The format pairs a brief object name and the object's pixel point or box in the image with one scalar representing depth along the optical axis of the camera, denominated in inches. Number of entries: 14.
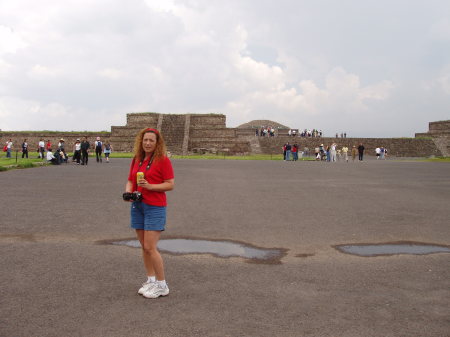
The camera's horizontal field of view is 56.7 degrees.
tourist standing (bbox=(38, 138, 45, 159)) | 1173.4
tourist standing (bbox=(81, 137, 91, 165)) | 911.0
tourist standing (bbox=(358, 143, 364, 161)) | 1406.3
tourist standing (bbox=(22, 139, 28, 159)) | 1176.7
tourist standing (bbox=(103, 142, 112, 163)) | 1035.1
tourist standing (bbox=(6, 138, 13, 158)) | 1198.8
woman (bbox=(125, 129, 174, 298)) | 168.9
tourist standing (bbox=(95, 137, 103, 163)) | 1018.7
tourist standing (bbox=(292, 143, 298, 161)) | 1280.5
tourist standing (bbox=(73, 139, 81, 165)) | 945.7
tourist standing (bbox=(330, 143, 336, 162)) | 1315.5
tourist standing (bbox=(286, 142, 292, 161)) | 1306.1
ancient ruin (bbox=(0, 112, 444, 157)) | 1777.8
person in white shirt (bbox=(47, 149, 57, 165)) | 925.8
